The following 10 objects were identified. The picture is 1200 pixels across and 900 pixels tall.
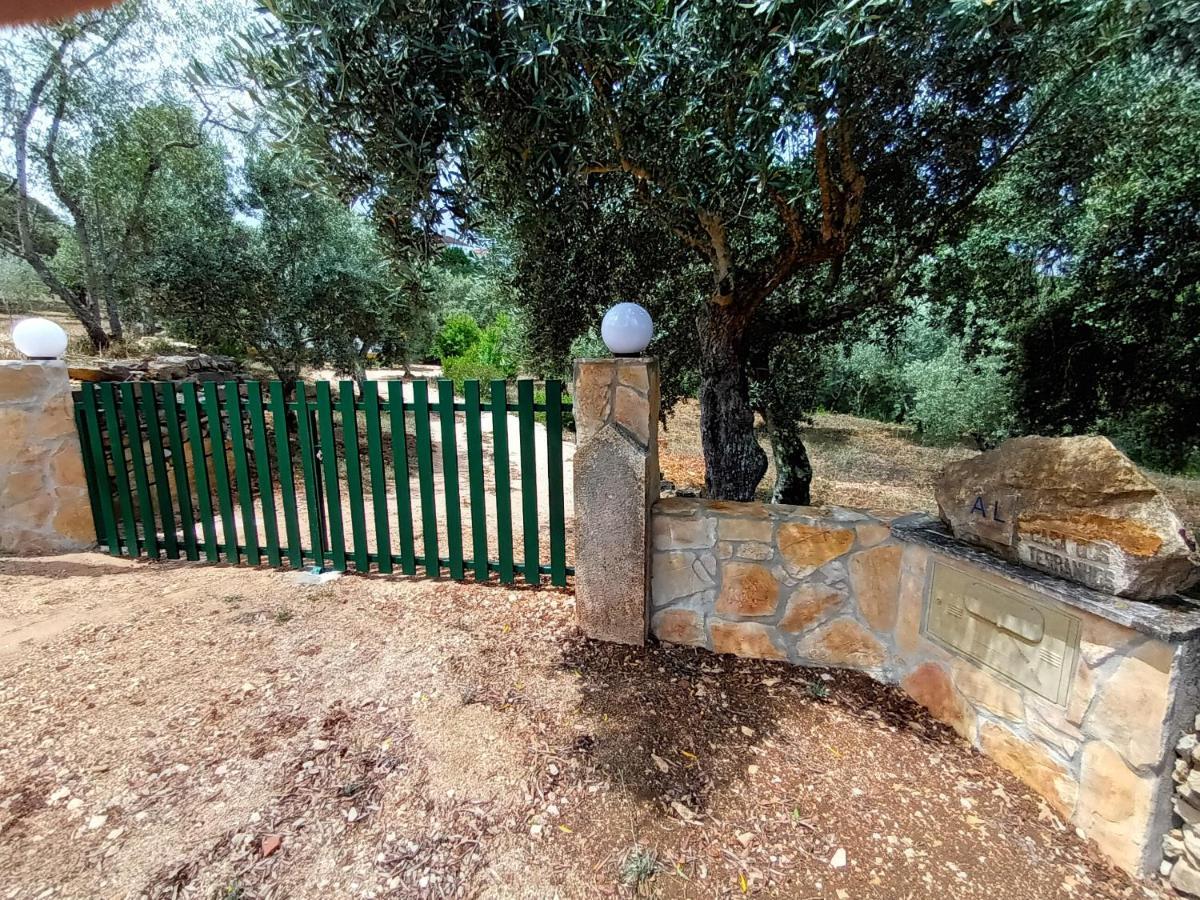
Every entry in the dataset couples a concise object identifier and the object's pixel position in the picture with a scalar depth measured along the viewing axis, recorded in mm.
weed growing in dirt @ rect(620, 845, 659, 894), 1525
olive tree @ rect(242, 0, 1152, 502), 1954
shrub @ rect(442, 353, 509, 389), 15264
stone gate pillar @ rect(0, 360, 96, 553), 3676
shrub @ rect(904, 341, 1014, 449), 7352
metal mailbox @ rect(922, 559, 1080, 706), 1663
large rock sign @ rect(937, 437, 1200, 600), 1506
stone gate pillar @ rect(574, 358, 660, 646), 2471
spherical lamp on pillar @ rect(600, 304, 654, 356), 2426
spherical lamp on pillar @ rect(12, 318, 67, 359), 3598
